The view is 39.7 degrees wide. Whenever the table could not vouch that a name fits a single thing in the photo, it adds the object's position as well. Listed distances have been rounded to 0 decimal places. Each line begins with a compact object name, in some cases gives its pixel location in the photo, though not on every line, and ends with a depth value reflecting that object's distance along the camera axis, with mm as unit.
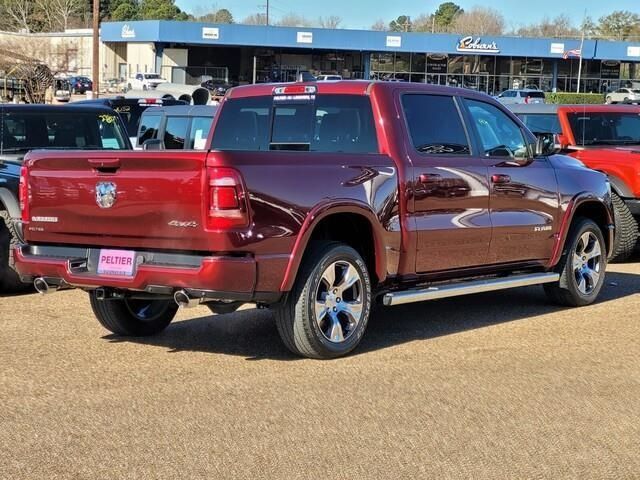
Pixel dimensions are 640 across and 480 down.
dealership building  66938
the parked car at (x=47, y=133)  8836
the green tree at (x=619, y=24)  128000
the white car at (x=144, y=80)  57300
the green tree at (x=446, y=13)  143875
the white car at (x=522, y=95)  54219
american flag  67662
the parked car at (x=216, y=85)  54675
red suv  11094
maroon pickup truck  5531
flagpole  67625
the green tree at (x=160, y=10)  121438
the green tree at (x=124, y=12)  120500
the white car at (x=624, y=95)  57338
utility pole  36219
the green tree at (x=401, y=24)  137362
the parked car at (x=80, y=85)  61188
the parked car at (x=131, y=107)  19016
